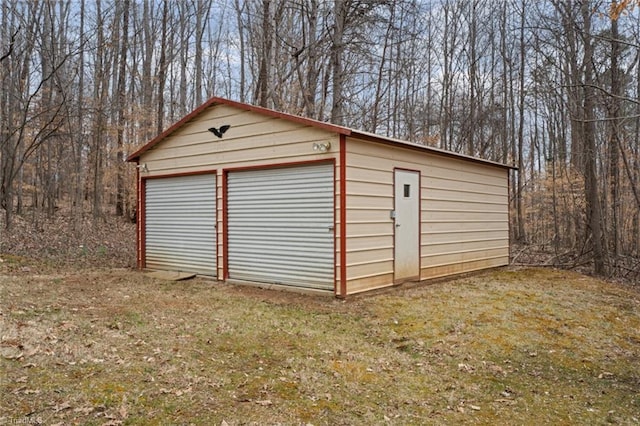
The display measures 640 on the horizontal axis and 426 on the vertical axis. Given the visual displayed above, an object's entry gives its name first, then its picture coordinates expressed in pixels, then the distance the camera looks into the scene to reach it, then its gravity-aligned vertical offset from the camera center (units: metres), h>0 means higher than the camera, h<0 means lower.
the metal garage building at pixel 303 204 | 6.47 +0.09
